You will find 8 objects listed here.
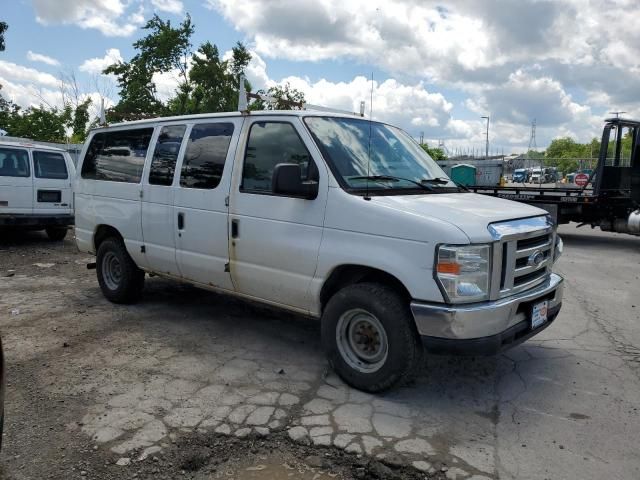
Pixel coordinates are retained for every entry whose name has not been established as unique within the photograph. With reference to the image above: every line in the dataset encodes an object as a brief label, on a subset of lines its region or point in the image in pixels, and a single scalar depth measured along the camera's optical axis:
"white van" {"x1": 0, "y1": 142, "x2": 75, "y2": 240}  9.73
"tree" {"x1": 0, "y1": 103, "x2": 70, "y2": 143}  31.08
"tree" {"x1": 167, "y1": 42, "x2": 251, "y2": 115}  24.25
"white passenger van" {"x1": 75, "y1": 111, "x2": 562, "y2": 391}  3.39
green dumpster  25.77
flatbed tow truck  11.00
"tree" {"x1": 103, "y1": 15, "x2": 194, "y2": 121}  26.83
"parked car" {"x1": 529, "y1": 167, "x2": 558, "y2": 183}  33.38
